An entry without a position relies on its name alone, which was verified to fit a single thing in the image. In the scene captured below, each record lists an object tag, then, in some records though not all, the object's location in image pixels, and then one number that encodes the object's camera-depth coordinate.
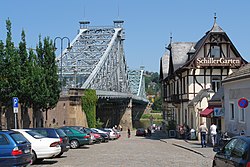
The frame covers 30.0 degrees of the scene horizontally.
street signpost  23.55
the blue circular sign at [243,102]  19.98
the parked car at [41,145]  17.31
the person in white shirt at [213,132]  27.15
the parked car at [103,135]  39.10
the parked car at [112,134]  45.10
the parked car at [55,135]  19.07
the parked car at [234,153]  9.63
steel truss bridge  71.75
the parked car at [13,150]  13.04
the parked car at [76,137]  26.98
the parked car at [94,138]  31.68
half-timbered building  42.31
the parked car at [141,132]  62.34
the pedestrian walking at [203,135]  27.51
